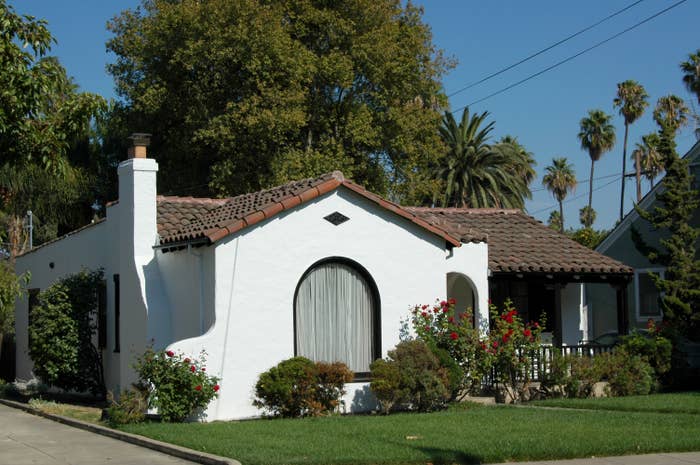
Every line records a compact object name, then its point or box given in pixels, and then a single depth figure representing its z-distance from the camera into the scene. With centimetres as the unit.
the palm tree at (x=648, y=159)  6179
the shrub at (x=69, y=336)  2088
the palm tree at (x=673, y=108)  5672
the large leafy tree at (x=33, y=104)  1257
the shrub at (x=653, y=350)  2139
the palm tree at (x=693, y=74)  4725
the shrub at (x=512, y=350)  1933
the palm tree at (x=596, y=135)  6506
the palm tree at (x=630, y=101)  6022
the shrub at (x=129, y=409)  1641
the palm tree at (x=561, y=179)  7325
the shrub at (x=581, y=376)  2011
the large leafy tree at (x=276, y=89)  3300
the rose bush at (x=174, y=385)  1648
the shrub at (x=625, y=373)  2061
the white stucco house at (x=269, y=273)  1744
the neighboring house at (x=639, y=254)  2816
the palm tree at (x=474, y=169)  4581
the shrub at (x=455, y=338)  1875
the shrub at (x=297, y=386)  1712
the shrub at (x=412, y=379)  1742
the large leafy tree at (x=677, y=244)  2423
